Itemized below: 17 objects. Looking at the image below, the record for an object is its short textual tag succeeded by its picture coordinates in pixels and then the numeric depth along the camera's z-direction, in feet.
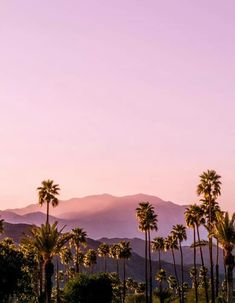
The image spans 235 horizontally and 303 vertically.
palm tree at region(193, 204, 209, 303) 324.60
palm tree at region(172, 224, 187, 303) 440.45
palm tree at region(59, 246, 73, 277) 499.10
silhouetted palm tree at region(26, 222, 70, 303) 228.84
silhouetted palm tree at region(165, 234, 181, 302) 456.86
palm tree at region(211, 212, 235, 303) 217.01
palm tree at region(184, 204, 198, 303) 336.90
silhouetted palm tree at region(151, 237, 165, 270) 488.02
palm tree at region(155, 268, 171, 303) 413.41
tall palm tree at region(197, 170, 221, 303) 307.78
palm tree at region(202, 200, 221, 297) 316.19
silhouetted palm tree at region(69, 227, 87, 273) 427.74
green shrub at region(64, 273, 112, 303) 274.77
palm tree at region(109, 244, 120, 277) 499.59
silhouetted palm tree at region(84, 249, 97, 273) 507.71
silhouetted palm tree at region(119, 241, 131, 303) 444.55
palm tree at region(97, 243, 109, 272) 523.29
